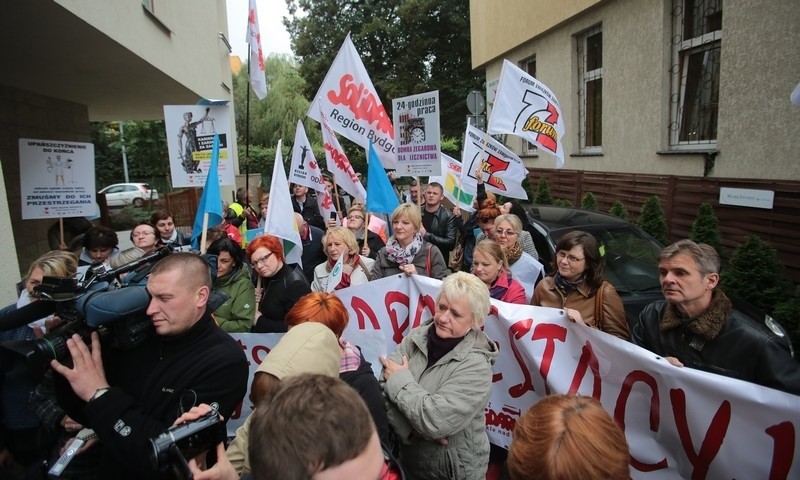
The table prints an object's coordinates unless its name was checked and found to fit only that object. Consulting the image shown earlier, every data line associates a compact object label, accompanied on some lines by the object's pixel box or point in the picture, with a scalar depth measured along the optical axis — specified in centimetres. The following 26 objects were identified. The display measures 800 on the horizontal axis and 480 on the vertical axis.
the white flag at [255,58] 681
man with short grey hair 222
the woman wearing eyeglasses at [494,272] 349
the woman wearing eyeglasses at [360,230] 574
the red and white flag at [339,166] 582
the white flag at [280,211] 413
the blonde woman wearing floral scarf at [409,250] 418
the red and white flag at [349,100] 562
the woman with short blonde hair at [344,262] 411
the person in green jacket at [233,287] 361
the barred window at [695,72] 774
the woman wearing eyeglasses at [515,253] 423
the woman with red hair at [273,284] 357
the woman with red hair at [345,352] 208
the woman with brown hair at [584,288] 304
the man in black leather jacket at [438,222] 562
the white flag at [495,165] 662
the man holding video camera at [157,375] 169
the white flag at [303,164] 609
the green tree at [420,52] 2569
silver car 2206
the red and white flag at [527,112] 576
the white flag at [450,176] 809
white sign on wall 650
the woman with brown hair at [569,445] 132
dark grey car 461
